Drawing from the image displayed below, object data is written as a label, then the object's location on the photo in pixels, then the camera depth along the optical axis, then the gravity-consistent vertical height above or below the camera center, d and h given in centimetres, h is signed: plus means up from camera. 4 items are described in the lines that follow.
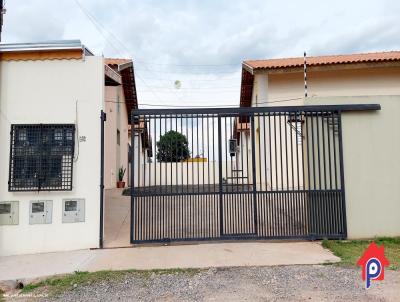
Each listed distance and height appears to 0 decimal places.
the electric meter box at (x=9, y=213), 590 -54
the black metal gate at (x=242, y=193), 617 -26
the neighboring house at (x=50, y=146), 594 +60
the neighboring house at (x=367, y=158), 632 +36
